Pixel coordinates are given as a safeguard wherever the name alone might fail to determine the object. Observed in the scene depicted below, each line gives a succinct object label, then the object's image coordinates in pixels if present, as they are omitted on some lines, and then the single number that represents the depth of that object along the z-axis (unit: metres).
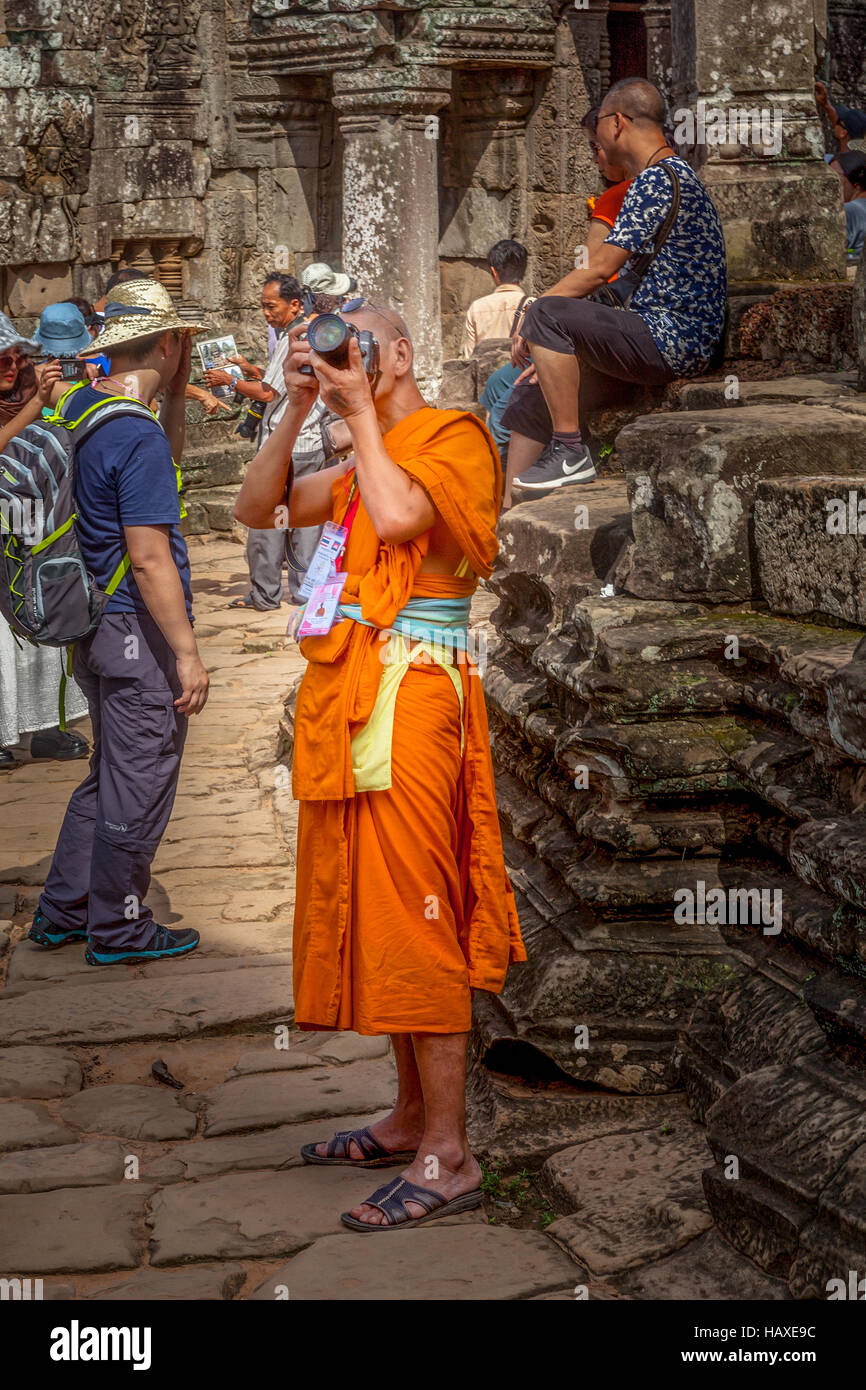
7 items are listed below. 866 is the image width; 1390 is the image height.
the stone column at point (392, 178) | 12.20
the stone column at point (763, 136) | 5.04
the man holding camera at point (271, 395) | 8.63
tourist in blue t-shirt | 4.44
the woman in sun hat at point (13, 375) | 5.85
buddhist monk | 3.03
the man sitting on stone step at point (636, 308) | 4.82
